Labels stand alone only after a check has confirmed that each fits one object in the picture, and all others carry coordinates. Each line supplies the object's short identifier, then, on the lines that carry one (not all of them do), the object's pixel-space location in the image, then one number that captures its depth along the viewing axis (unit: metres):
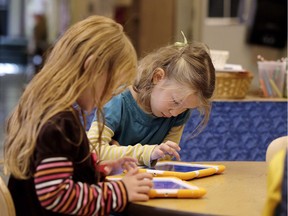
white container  4.66
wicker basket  4.55
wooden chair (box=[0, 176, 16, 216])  2.49
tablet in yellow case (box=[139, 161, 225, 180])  2.82
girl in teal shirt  3.12
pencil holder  4.77
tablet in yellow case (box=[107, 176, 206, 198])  2.51
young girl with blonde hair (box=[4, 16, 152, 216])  2.38
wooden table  2.40
